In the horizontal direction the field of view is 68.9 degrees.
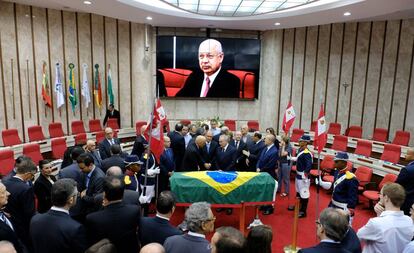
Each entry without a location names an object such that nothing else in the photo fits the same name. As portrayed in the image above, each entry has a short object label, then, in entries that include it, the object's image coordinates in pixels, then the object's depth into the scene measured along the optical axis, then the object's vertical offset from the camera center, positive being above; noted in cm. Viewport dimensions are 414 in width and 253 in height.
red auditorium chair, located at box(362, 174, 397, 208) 596 -207
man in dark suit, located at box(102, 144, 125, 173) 471 -115
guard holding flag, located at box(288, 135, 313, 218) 598 -158
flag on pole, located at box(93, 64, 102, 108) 1038 -10
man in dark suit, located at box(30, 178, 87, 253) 236 -113
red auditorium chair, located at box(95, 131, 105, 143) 887 -145
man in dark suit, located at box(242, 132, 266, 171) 684 -140
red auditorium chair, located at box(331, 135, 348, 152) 881 -147
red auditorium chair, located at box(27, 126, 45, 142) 850 -135
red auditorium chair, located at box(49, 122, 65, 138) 912 -133
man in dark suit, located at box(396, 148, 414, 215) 404 -117
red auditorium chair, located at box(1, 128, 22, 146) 781 -137
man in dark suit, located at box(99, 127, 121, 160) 646 -124
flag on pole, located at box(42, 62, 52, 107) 921 -10
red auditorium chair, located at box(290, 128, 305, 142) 1036 -145
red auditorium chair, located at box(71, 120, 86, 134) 972 -130
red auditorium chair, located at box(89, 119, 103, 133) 1011 -129
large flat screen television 1155 +90
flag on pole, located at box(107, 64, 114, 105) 1067 -13
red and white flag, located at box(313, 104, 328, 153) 523 -67
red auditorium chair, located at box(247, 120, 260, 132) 1126 -127
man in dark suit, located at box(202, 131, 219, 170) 623 -129
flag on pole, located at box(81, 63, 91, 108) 1015 -4
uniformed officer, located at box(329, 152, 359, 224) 420 -132
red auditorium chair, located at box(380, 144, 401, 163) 737 -145
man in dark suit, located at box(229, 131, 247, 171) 692 -134
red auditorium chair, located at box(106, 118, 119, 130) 1034 -122
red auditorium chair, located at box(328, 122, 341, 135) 1067 -126
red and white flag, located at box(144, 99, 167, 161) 451 -75
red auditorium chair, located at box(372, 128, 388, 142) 989 -133
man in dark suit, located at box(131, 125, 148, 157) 641 -125
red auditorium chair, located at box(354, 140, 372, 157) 809 -147
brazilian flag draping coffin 499 -162
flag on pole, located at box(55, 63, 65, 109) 953 -12
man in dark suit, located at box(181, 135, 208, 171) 606 -137
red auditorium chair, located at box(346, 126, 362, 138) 1021 -129
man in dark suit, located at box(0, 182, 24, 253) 247 -120
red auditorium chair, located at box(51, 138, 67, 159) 771 -158
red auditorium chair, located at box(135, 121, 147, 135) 1034 -130
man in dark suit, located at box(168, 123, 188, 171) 700 -129
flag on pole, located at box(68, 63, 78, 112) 978 -2
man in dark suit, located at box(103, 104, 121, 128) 1052 -93
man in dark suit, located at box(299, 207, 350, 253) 219 -104
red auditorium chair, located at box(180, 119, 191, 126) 1090 -118
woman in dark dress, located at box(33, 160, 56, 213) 364 -124
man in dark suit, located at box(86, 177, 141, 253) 254 -113
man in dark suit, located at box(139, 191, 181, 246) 256 -117
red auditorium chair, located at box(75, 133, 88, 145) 827 -141
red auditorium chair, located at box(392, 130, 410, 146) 907 -132
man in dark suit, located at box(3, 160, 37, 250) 311 -121
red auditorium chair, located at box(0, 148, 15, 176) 601 -153
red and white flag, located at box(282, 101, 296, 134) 717 -60
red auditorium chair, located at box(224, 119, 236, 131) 1138 -127
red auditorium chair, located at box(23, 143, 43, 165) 679 -148
